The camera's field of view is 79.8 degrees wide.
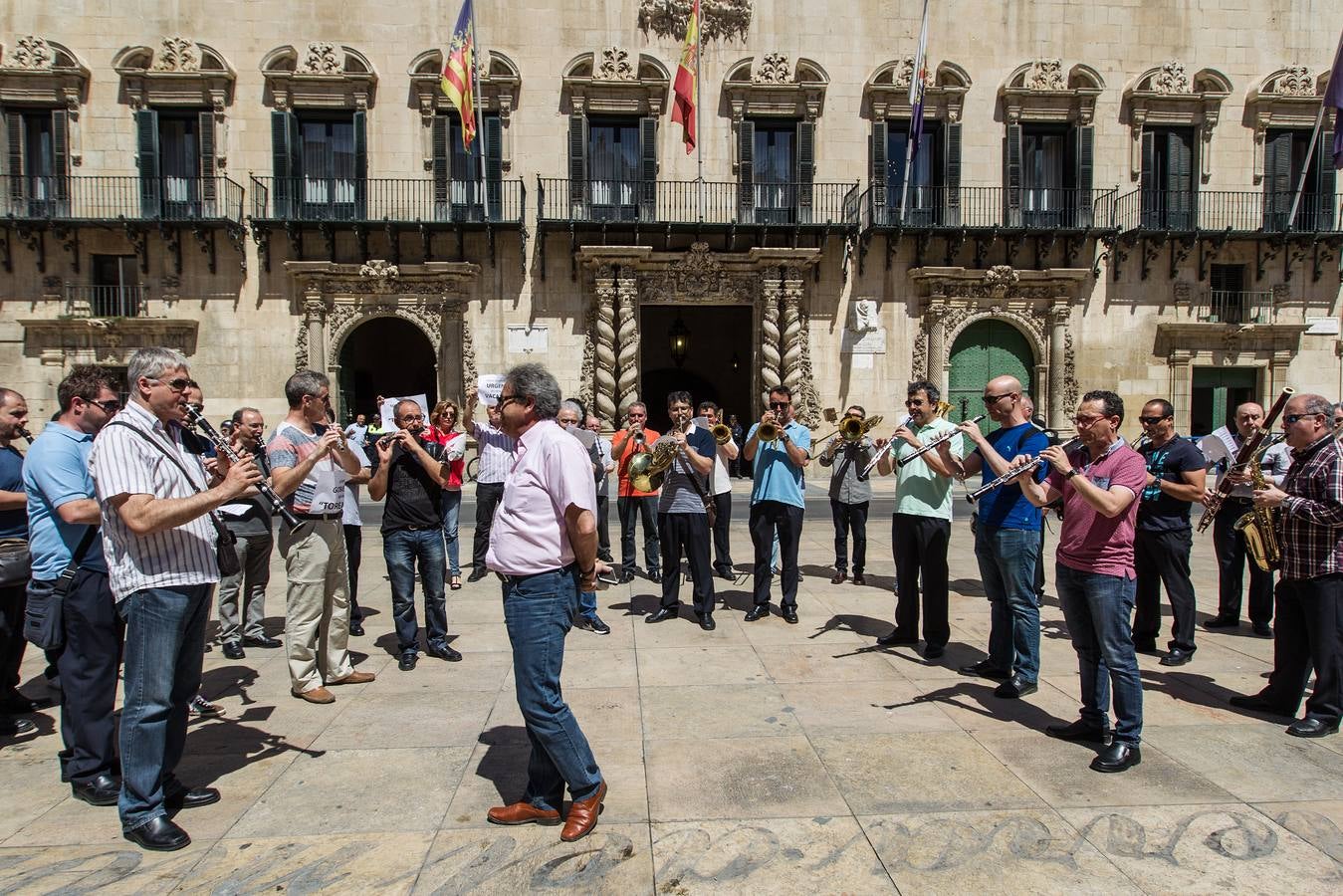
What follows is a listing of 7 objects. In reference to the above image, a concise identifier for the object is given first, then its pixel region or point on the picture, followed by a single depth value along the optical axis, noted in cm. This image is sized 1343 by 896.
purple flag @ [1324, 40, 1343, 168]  1639
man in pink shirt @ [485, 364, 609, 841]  348
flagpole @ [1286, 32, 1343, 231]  1720
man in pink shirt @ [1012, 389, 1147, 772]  412
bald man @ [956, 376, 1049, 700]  516
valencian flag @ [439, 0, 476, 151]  1586
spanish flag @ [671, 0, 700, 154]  1683
